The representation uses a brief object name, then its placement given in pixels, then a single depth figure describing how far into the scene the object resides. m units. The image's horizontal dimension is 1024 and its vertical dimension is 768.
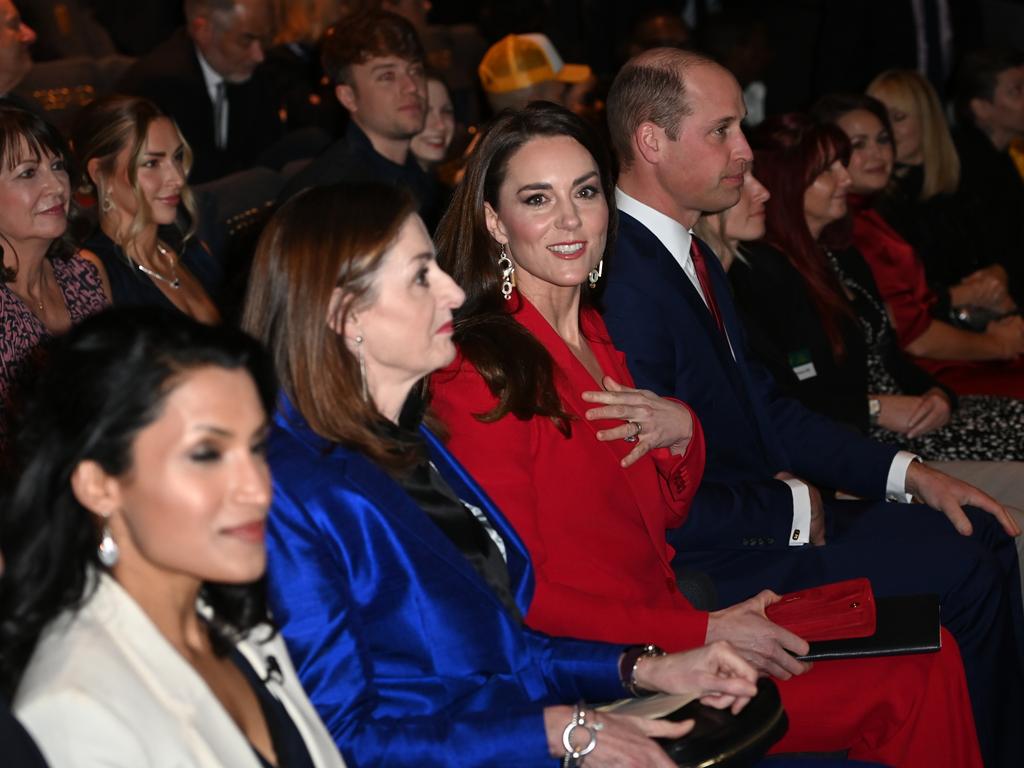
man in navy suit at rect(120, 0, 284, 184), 5.29
